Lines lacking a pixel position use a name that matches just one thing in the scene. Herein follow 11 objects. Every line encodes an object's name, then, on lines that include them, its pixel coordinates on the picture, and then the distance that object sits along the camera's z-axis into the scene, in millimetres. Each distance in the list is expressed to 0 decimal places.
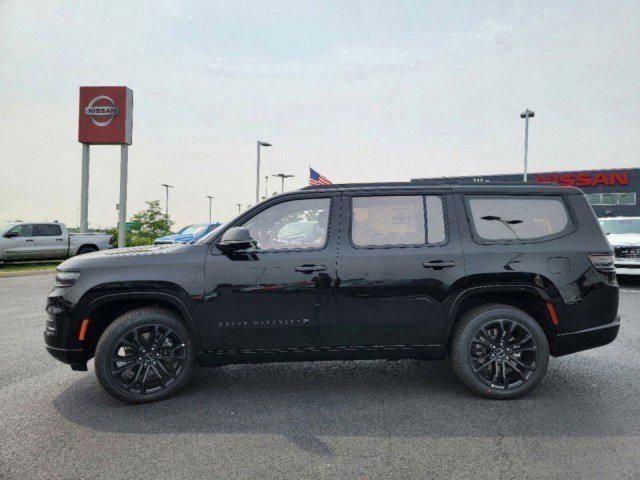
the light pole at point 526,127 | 26984
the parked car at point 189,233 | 16938
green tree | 32531
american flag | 18062
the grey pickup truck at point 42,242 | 17750
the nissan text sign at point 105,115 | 23328
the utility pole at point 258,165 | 29147
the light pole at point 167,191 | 70438
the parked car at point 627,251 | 11328
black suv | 3932
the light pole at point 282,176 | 44656
